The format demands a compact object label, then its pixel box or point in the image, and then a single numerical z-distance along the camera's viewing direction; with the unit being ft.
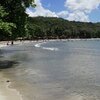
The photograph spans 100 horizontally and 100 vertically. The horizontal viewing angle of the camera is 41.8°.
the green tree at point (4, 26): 43.59
